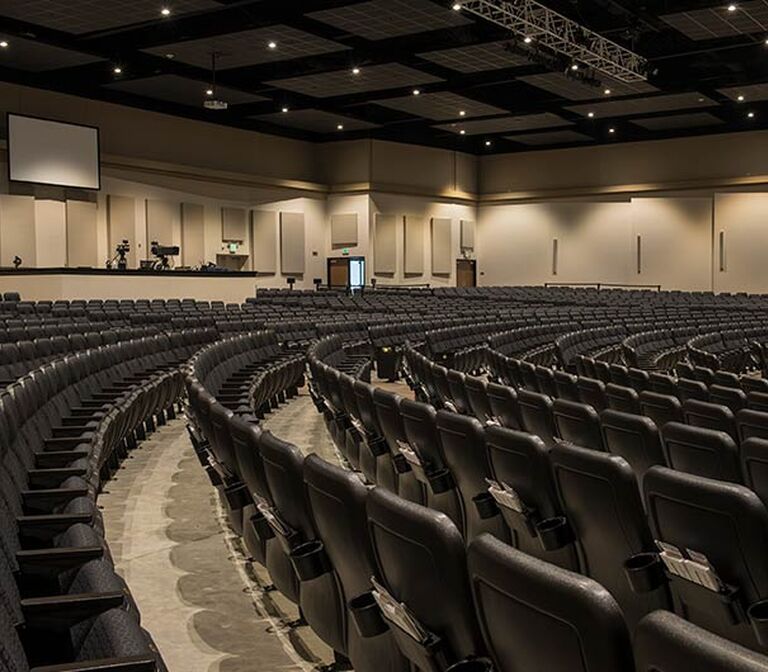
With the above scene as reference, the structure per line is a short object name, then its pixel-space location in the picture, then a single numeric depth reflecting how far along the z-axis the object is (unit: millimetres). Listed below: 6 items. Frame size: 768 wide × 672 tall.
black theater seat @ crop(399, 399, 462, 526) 3492
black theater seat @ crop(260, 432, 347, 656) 2439
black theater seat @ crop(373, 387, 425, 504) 4000
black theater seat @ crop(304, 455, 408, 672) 2082
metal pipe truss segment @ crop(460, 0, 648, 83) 14867
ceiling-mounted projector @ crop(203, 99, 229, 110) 18922
